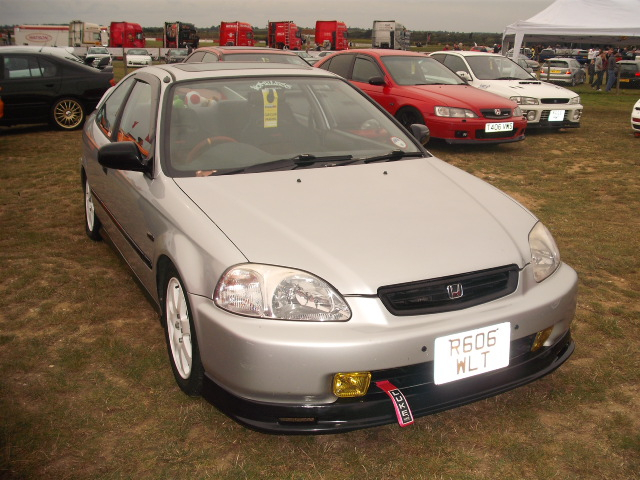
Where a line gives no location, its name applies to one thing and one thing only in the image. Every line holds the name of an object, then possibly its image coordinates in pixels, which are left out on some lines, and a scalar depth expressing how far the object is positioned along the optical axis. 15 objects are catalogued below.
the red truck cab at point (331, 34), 40.12
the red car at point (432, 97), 8.68
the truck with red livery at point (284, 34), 38.97
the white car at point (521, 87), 10.45
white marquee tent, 17.03
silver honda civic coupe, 2.17
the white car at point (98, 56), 12.68
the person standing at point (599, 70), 23.09
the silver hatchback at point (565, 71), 26.22
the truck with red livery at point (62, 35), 45.41
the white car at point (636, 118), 10.03
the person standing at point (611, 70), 21.72
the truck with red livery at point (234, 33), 38.04
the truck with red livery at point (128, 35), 50.06
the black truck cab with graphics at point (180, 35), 44.56
